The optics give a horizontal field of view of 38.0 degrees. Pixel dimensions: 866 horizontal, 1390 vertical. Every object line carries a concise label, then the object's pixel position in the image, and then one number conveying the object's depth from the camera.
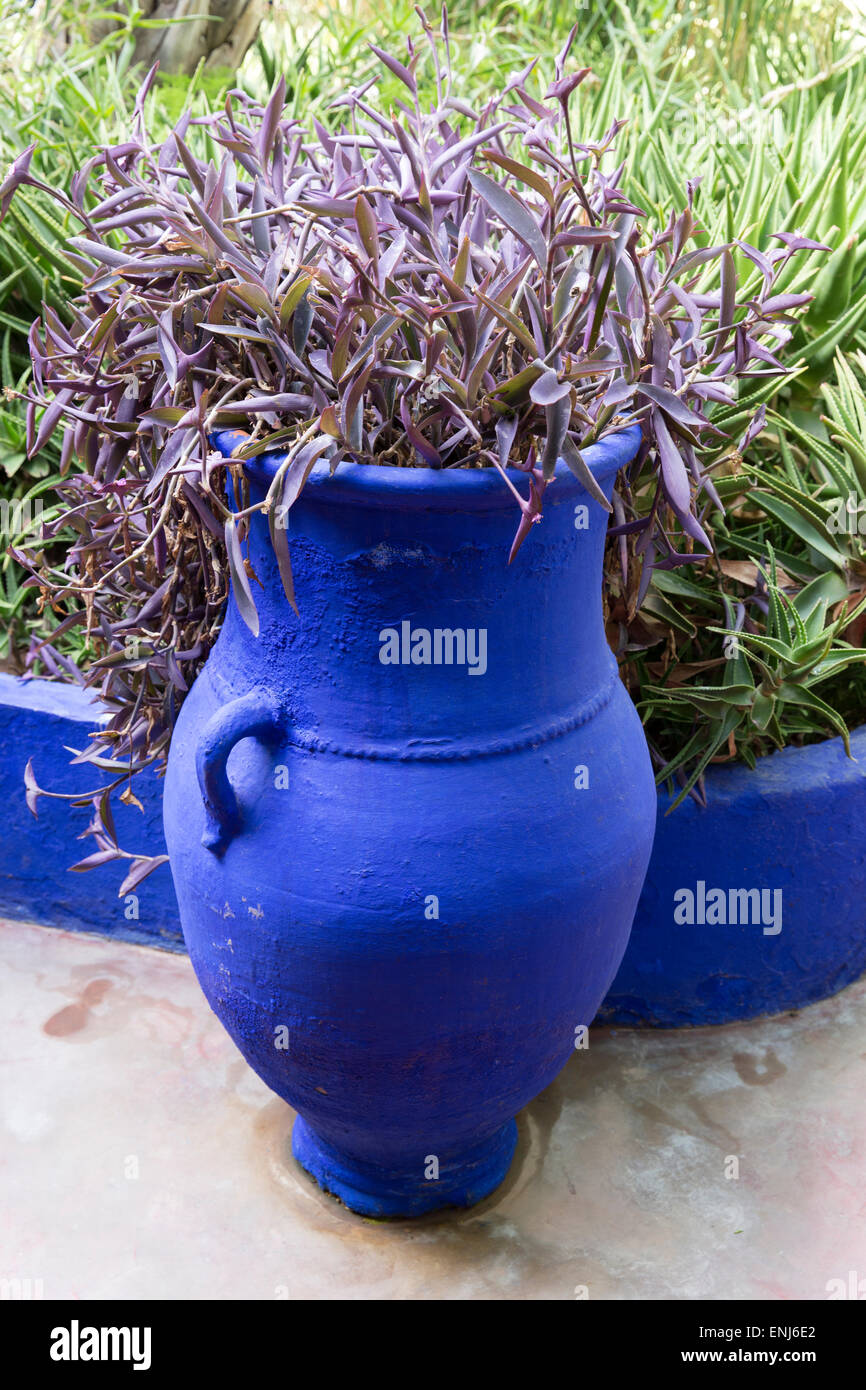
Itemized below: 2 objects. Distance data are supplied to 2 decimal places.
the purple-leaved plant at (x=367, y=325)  1.26
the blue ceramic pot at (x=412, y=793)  1.35
